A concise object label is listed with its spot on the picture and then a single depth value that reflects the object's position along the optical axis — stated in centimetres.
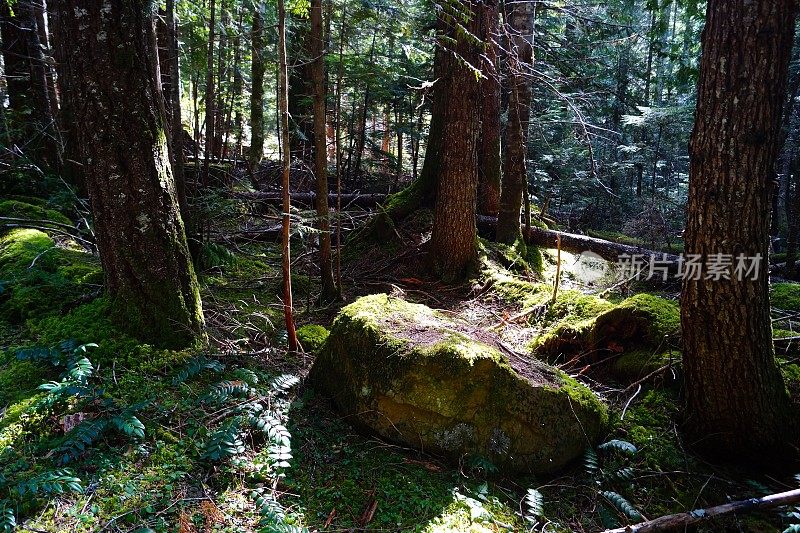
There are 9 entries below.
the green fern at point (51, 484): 231
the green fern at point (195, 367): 349
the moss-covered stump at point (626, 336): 448
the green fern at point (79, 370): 315
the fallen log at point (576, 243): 886
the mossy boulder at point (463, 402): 333
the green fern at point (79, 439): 264
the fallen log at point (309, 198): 1038
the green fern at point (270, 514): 240
